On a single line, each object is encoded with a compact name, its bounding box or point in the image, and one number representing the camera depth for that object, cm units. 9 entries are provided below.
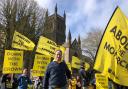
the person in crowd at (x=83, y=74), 570
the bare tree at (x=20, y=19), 1927
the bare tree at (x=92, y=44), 2585
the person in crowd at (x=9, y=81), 531
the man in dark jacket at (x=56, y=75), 283
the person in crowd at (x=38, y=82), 692
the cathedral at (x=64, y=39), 3302
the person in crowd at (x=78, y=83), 650
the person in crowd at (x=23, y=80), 514
